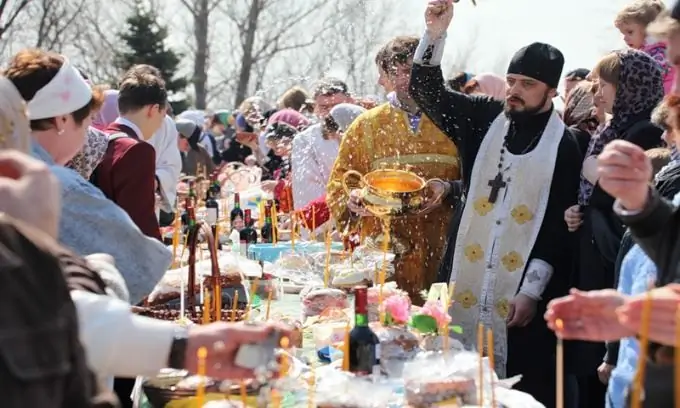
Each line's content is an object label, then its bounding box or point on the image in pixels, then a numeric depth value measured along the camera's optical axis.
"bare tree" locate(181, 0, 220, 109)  27.50
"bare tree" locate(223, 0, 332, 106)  28.03
